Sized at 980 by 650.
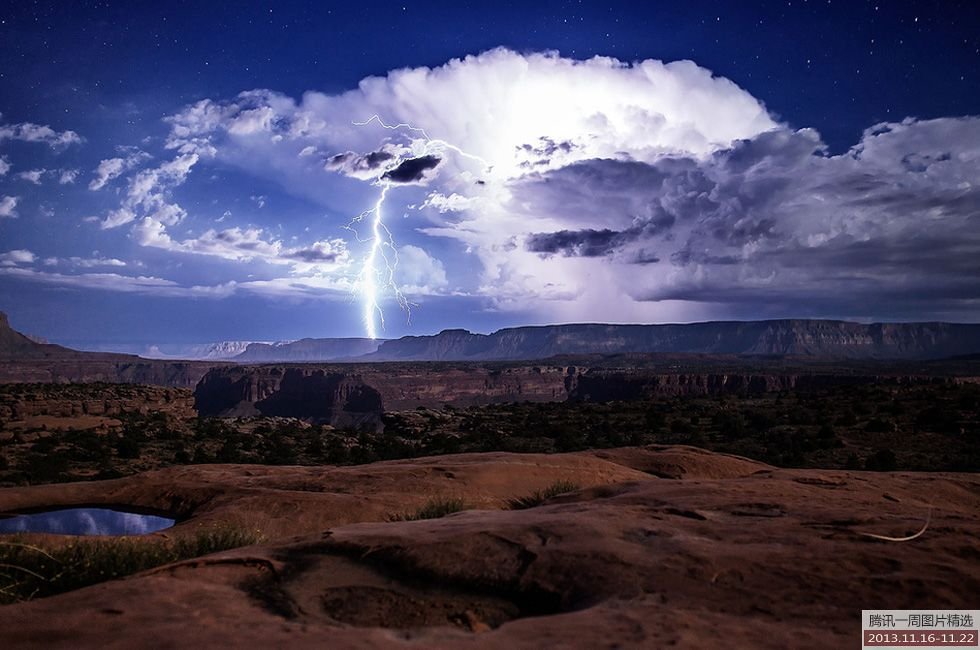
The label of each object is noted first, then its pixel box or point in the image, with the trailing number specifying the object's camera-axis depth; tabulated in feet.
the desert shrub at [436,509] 33.91
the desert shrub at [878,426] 106.22
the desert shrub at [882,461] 77.51
